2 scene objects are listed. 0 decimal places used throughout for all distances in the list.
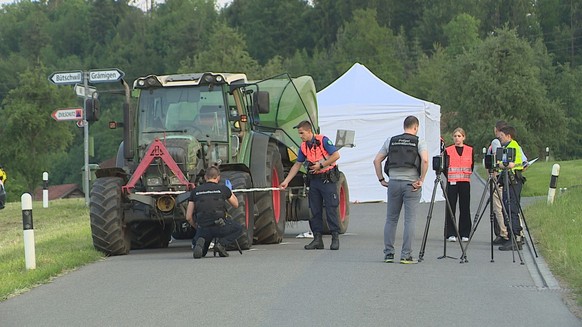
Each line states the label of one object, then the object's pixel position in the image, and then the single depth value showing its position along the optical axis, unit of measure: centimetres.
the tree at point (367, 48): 11972
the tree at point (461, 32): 12040
